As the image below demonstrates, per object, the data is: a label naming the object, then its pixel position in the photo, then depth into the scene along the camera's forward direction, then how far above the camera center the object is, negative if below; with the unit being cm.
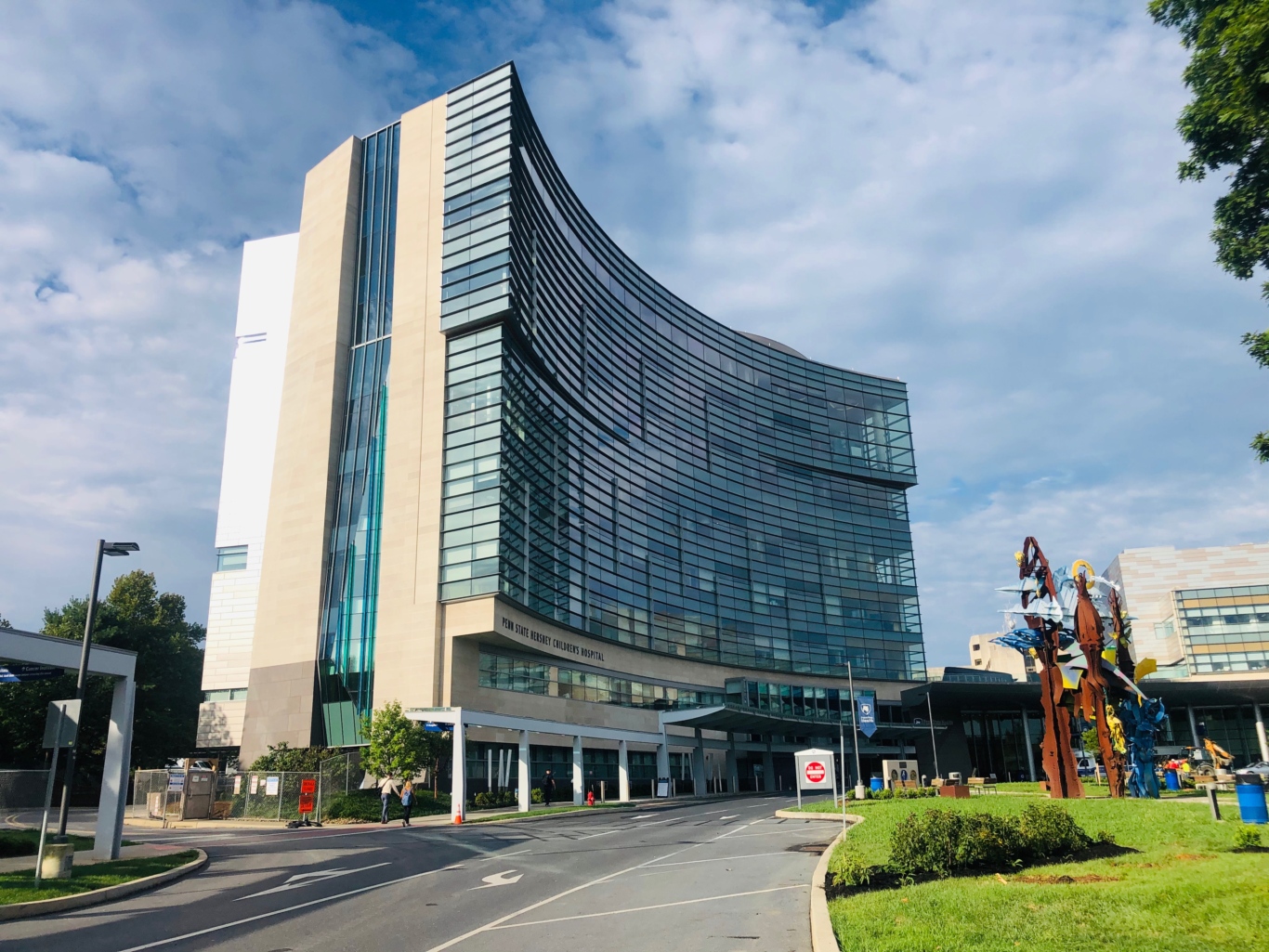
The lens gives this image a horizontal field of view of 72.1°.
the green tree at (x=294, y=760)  4989 -113
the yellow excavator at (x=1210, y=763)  5278 -301
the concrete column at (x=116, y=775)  2144 -77
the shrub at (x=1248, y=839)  1362 -182
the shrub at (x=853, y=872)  1371 -224
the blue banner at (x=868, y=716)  5953 +66
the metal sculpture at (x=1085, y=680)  3109 +146
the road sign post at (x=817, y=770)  2320 -111
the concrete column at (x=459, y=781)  3941 -208
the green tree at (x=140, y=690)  5816 +394
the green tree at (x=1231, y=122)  1517 +1073
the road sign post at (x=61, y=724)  1731 +39
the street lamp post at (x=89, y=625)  1891 +266
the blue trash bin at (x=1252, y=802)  1633 -154
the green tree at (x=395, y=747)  4284 -46
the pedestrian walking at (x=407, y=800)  3446 -240
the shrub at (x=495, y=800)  4788 -348
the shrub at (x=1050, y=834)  1497 -188
